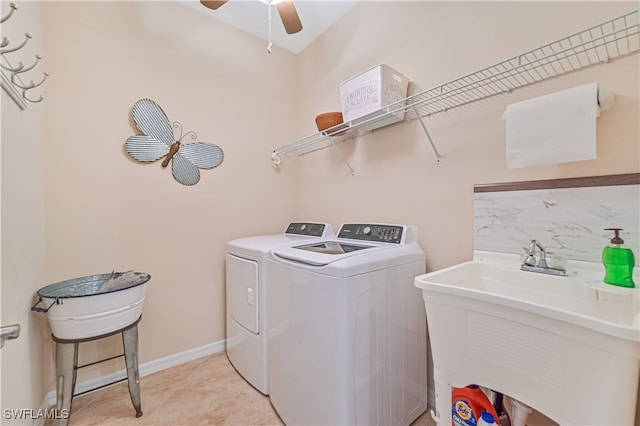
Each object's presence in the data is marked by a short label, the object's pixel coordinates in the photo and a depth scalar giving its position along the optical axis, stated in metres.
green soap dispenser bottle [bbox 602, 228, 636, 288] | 0.90
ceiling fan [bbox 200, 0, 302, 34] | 1.53
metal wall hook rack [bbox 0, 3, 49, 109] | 1.01
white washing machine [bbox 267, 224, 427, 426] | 1.15
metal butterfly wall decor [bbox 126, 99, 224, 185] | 1.87
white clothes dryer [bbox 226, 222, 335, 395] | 1.66
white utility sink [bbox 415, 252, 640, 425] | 0.64
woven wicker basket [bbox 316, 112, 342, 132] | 1.91
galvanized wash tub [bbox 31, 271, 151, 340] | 1.30
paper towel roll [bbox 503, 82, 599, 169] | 0.94
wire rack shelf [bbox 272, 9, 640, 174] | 1.00
